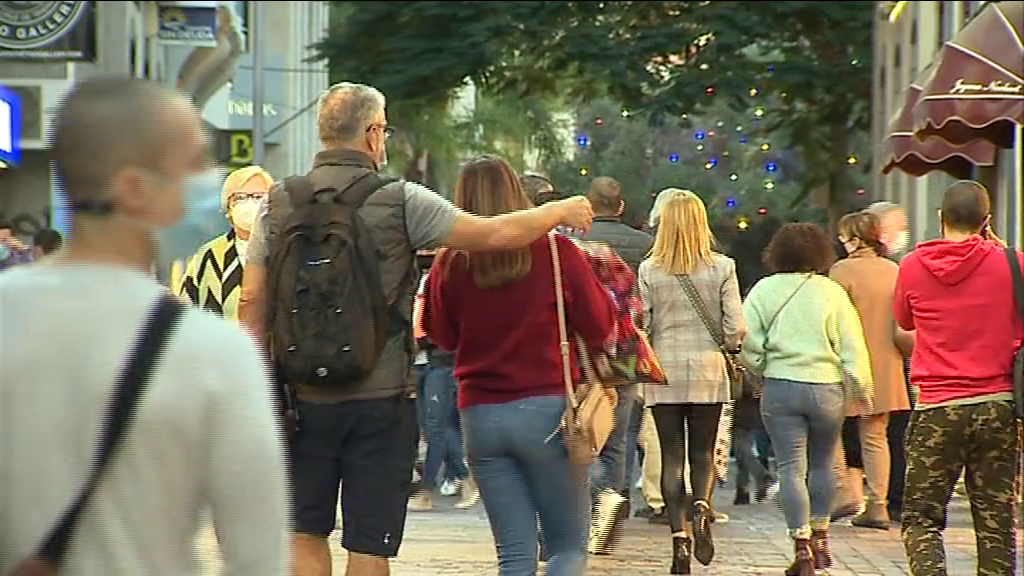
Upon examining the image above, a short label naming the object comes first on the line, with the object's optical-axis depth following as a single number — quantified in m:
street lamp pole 77.94
